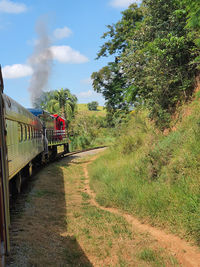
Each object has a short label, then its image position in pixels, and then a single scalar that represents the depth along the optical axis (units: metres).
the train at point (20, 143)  3.85
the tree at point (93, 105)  132.12
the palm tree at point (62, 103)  42.38
